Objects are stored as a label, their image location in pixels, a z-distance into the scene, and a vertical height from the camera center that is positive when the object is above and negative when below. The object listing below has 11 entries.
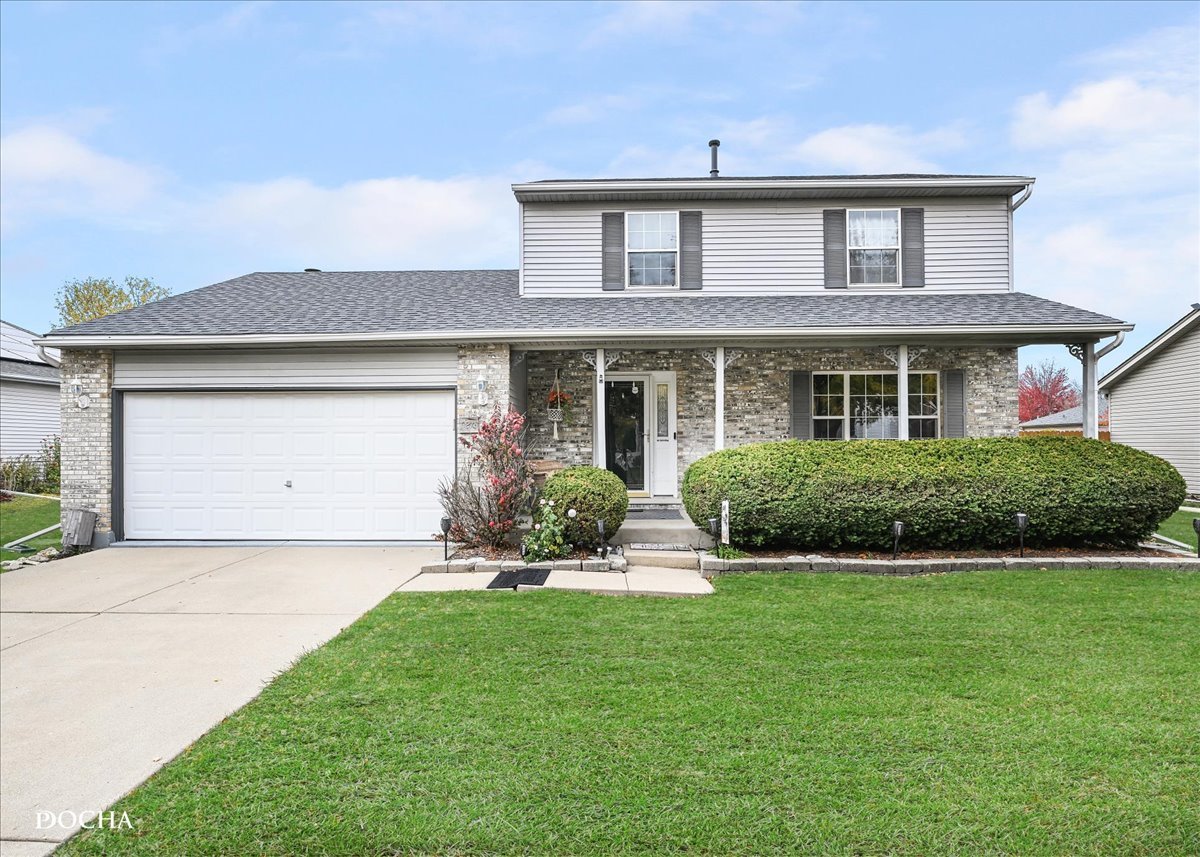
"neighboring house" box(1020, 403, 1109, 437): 24.83 +0.40
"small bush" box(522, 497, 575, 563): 7.68 -1.25
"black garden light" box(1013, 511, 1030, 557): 7.52 -1.05
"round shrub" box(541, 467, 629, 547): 7.81 -0.81
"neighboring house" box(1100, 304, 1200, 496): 15.56 +0.89
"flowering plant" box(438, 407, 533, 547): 8.14 -0.72
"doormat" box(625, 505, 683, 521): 9.38 -1.20
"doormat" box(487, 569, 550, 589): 6.64 -1.53
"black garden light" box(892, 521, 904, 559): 7.41 -1.14
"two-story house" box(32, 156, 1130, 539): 9.36 +1.26
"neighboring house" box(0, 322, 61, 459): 18.02 +1.05
